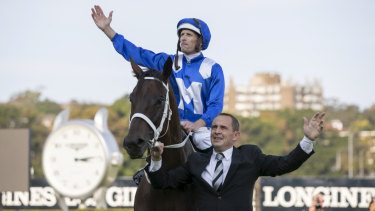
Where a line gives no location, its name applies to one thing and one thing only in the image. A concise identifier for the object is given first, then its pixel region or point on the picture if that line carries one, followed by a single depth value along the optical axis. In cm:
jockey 1216
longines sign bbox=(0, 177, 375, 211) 3659
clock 2870
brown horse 998
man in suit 1035
